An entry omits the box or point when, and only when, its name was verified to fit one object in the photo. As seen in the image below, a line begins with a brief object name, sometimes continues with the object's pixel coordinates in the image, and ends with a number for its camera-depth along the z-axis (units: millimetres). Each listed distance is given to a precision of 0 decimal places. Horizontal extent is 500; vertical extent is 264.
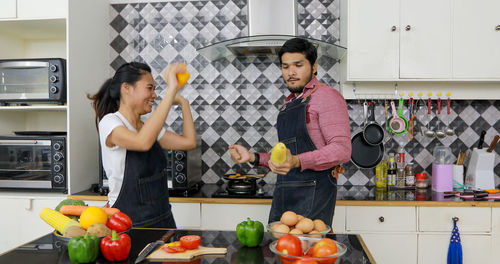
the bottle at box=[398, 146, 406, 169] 2979
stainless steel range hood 2629
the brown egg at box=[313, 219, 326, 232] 1304
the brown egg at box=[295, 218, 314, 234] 1278
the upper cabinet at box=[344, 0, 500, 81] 2721
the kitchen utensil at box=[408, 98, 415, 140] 3002
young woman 1759
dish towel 2438
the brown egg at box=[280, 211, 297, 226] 1321
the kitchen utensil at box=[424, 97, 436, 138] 2973
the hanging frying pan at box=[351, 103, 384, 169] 2986
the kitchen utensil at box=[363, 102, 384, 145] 2990
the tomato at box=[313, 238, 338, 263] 1100
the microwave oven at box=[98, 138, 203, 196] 2727
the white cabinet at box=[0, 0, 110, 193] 2686
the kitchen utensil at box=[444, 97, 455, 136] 2970
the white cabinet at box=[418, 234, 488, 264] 2490
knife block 2840
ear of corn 1343
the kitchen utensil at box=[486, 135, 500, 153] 2844
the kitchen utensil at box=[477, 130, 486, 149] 2898
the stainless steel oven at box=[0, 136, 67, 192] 2672
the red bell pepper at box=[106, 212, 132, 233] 1357
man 1781
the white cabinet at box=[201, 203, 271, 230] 2602
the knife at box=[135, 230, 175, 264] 1206
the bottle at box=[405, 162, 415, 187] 2939
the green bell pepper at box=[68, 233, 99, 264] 1156
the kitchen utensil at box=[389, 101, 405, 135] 2996
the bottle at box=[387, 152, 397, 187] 2955
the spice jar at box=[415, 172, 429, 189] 2924
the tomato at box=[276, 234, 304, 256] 1132
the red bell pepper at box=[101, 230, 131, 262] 1180
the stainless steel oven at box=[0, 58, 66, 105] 2646
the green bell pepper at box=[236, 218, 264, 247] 1309
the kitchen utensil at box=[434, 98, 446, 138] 2971
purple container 2818
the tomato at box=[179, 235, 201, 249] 1266
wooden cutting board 1210
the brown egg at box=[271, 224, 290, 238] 1279
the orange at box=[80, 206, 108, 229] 1314
